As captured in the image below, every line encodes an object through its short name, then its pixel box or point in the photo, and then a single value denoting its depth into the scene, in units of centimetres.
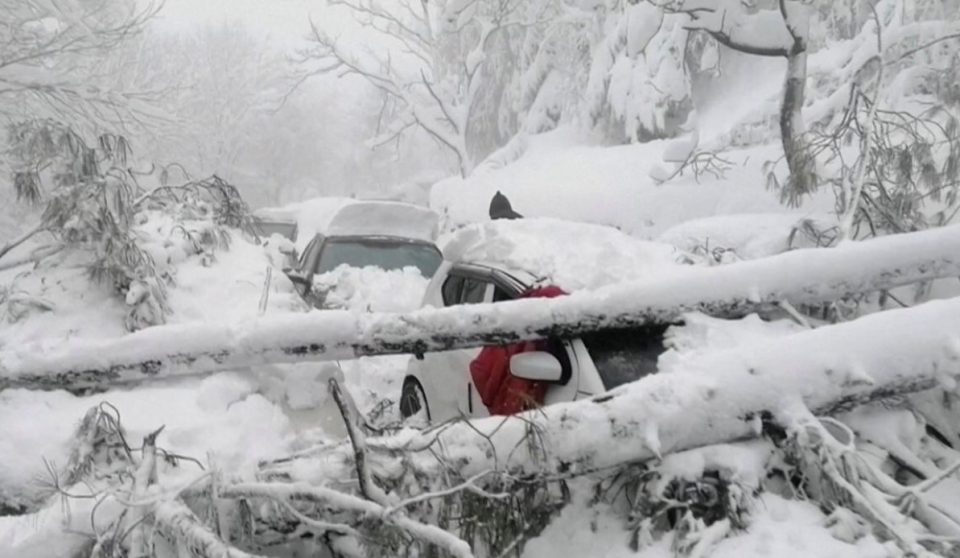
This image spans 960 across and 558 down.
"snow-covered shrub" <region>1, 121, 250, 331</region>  470
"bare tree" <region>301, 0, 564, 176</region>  2238
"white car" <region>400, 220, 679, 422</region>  362
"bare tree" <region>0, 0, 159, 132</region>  1057
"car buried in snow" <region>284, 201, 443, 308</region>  941
